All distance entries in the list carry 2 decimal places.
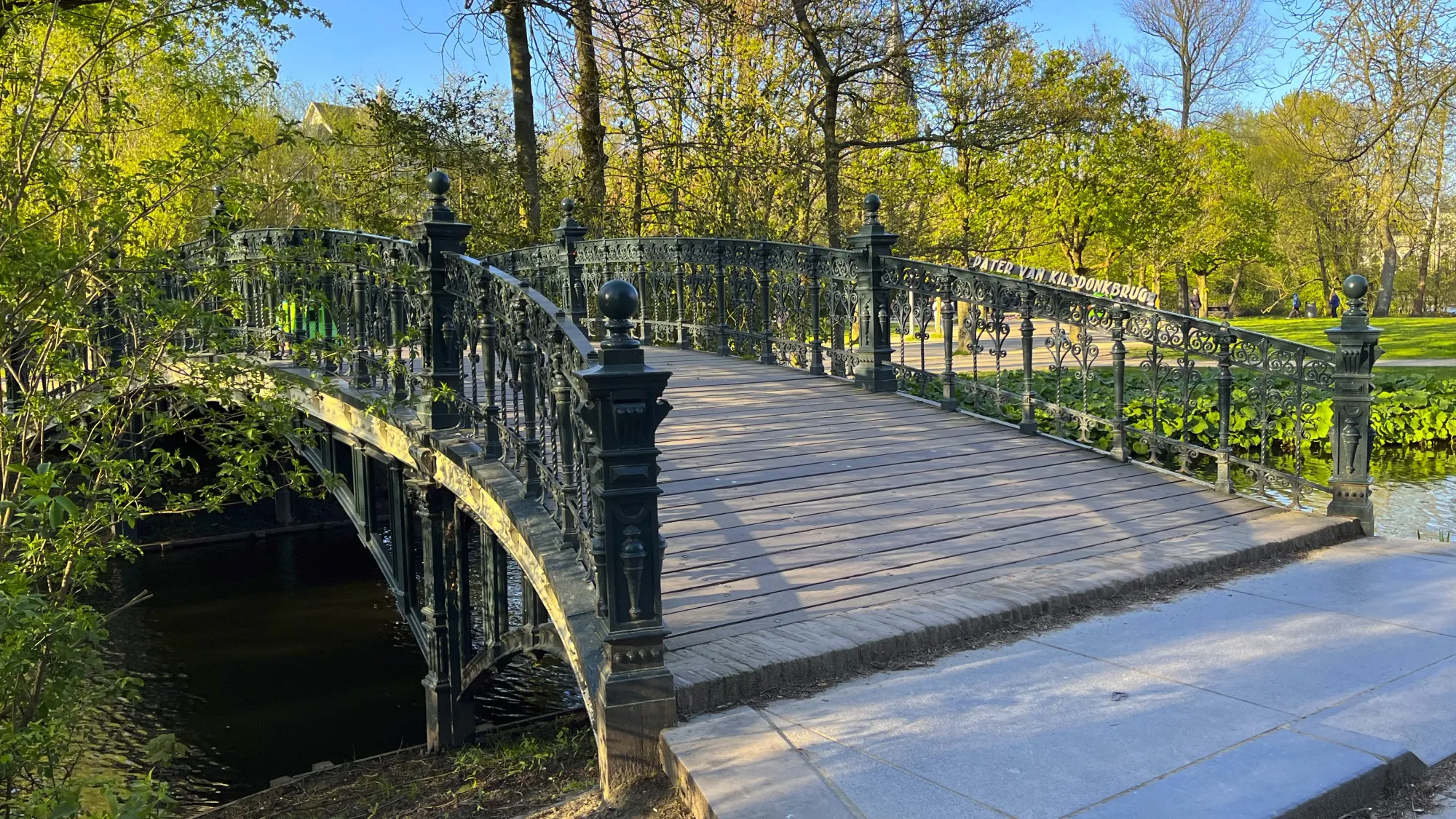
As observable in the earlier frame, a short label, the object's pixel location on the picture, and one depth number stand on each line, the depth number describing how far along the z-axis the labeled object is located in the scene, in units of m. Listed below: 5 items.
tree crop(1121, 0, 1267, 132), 34.44
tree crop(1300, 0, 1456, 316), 10.42
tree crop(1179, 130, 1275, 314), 36.88
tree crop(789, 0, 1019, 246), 17.64
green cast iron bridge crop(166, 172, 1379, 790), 4.63
